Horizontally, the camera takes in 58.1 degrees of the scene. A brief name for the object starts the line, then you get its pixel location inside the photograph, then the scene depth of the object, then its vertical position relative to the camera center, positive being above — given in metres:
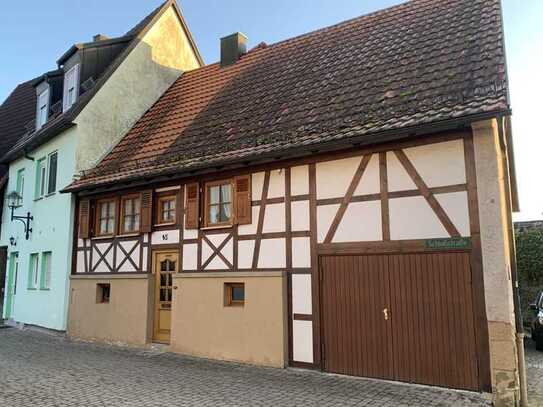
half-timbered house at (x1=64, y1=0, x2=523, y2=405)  7.36 +1.18
